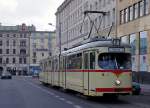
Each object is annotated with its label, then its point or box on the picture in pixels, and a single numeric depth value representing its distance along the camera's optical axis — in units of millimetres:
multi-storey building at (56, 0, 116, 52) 40079
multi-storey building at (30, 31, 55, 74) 95033
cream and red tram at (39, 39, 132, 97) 13654
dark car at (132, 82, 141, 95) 19008
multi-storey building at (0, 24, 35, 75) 97174
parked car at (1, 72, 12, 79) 56187
